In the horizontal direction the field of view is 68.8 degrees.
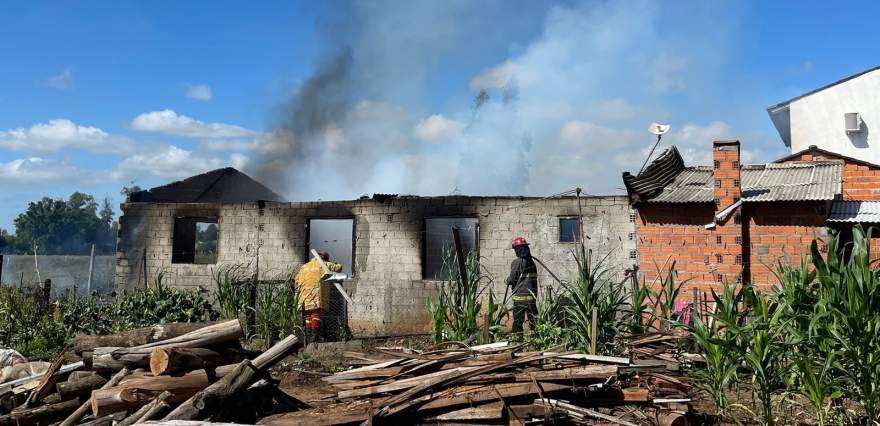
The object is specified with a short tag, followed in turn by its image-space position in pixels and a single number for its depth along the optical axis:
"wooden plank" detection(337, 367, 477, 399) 5.45
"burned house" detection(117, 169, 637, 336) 11.87
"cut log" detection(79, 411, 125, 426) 5.78
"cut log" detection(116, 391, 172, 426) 5.68
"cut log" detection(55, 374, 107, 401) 6.30
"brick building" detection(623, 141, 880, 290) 9.81
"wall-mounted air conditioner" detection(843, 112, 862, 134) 21.33
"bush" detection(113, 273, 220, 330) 10.91
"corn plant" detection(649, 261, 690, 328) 6.78
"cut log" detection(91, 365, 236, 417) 5.79
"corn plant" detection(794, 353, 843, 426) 4.66
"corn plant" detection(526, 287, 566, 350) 6.84
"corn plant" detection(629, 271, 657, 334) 6.80
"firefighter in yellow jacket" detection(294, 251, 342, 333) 10.77
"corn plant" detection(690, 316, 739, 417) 5.18
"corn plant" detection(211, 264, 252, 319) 10.22
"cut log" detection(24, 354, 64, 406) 6.46
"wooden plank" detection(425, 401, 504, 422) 5.10
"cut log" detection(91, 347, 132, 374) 6.28
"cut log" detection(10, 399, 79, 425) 6.23
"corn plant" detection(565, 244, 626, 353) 6.46
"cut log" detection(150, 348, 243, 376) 5.99
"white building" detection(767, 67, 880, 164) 21.36
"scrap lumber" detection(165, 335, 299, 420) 5.52
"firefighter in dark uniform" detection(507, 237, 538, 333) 8.91
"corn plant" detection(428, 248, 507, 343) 7.74
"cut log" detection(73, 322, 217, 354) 6.61
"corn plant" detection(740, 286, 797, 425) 4.98
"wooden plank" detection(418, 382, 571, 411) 5.22
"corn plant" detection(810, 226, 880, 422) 4.57
